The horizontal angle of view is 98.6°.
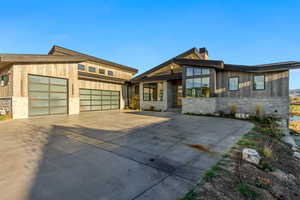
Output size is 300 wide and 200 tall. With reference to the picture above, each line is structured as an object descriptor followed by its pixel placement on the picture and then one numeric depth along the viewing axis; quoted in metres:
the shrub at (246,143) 4.23
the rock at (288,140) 4.93
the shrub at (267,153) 3.44
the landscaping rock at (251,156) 3.04
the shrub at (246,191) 2.02
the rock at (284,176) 2.57
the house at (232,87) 9.37
